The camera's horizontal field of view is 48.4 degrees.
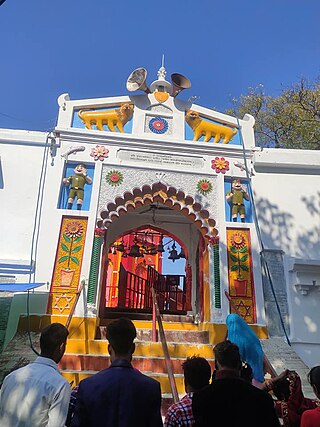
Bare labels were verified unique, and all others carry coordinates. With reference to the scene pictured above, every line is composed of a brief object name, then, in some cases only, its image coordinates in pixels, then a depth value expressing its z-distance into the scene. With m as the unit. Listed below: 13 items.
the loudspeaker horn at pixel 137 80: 7.27
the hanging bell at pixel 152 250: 9.83
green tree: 12.78
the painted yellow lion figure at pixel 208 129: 7.26
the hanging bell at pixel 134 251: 8.66
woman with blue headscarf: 3.21
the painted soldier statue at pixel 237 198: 6.60
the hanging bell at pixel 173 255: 8.95
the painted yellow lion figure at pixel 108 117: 7.02
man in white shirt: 1.61
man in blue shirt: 1.48
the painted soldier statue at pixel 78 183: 6.33
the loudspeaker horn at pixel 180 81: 7.46
